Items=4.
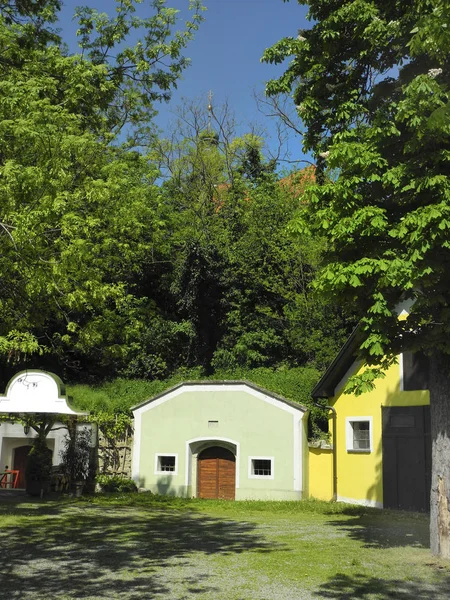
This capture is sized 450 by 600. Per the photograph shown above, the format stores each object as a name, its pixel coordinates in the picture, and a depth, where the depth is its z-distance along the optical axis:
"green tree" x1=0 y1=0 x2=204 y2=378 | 12.76
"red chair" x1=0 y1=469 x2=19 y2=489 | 24.78
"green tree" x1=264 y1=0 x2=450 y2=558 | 9.89
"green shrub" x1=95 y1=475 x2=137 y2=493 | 22.11
